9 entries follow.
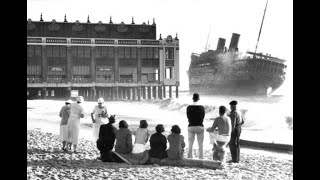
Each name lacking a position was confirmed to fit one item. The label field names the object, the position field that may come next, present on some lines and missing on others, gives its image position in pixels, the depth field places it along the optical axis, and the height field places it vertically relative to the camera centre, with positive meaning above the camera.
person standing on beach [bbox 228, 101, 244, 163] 9.56 -1.01
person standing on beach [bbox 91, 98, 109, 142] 10.91 -0.66
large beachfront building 48.81 +3.68
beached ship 69.81 +3.55
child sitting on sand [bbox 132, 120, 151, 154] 9.12 -1.11
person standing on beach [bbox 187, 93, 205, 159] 9.12 -0.69
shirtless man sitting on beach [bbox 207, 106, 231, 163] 9.11 -0.94
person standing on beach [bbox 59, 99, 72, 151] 11.06 -0.78
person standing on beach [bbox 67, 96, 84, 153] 10.80 -0.88
